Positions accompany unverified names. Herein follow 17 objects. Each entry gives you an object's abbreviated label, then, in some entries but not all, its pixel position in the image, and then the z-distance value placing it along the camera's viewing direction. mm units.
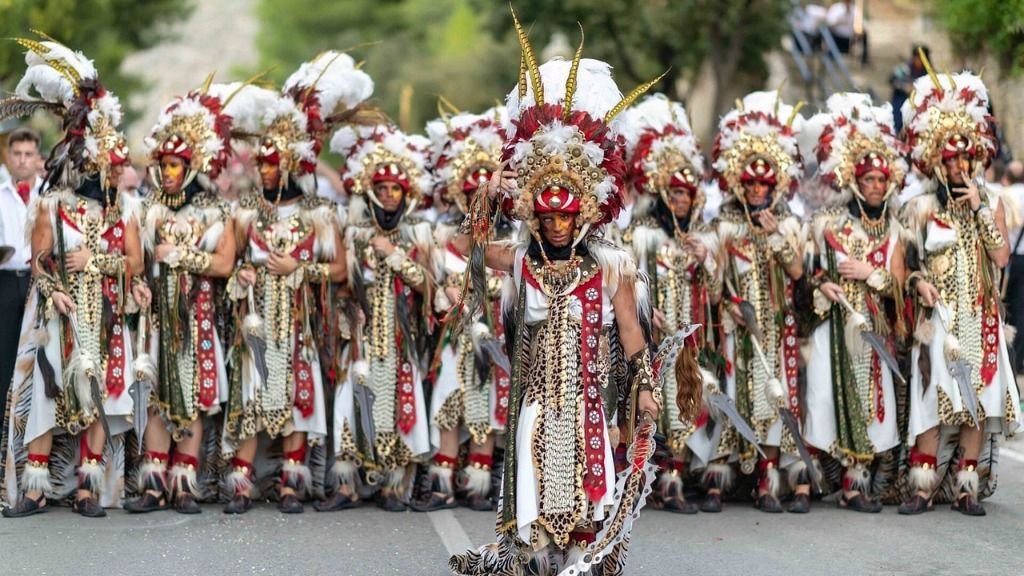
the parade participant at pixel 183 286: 17812
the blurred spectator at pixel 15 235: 19062
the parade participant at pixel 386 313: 18219
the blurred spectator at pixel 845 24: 45750
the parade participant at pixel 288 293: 17969
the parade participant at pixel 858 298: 18141
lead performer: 13172
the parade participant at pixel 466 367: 18422
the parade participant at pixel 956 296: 17672
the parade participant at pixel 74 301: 17297
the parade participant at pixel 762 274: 18203
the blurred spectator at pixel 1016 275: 26062
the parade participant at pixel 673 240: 18203
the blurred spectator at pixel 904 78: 31969
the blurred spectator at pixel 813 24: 46187
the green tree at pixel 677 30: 43844
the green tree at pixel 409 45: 71437
